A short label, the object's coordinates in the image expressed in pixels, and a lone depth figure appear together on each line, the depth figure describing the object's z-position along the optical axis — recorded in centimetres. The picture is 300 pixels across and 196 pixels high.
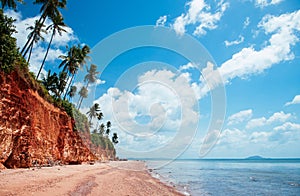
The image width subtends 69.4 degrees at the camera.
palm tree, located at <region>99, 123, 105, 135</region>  8325
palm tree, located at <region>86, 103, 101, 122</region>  6374
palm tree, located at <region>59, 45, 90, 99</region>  3559
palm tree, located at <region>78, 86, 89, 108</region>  5100
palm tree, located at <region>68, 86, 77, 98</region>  4665
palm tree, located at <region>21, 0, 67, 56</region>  2577
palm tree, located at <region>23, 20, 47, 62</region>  2483
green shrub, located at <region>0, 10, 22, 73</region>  1592
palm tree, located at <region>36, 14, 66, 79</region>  2793
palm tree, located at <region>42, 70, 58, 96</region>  3750
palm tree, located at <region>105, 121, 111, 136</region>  8794
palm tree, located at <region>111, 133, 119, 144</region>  10032
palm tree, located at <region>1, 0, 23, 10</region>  2020
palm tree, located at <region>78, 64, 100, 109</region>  4916
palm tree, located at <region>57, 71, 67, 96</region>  3756
